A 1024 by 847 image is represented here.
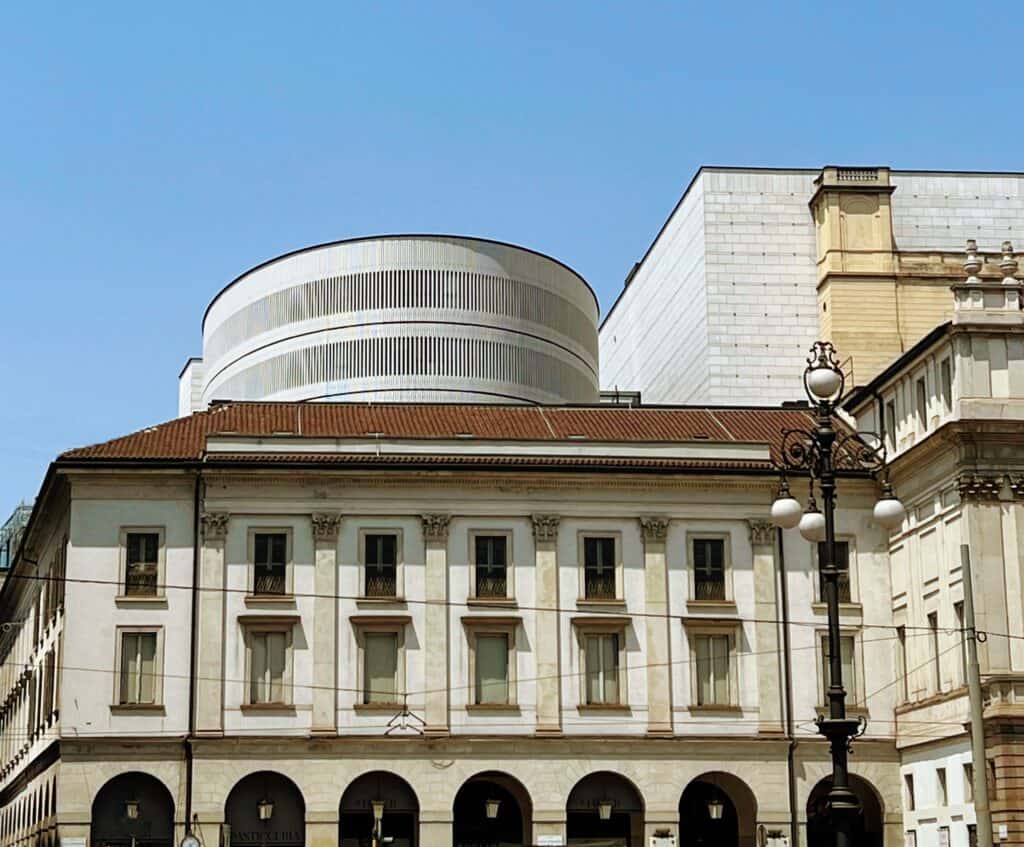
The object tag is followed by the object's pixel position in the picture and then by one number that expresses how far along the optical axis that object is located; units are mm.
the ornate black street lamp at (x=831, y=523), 31609
